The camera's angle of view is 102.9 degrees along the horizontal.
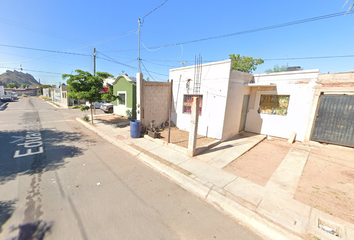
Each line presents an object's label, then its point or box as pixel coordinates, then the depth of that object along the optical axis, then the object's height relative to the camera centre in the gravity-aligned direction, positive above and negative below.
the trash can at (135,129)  7.56 -1.71
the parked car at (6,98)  29.25 -2.17
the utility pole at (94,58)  18.41 +4.59
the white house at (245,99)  7.03 +0.28
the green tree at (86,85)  9.09 +0.53
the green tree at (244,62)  21.03 +6.27
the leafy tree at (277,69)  26.38 +6.94
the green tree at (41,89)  59.75 +0.59
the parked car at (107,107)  16.29 -1.46
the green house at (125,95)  11.98 +0.10
